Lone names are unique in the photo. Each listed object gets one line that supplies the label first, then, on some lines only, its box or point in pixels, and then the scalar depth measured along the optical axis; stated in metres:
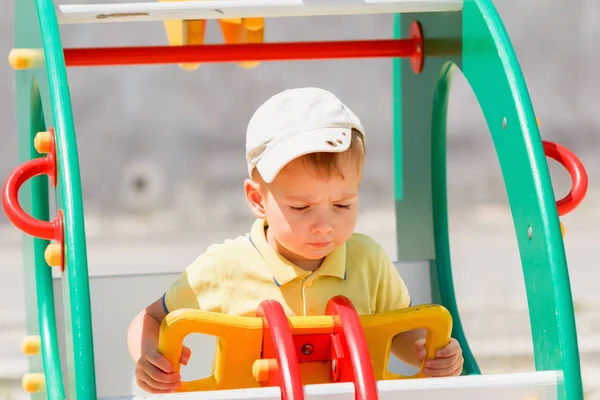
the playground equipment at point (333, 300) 3.35
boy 3.51
